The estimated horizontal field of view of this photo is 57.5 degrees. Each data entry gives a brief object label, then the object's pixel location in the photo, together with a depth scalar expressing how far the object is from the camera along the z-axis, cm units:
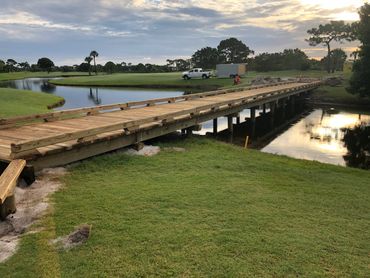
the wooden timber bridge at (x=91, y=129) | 860
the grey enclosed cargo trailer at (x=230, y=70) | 6912
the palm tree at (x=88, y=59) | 12850
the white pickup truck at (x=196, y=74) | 6906
